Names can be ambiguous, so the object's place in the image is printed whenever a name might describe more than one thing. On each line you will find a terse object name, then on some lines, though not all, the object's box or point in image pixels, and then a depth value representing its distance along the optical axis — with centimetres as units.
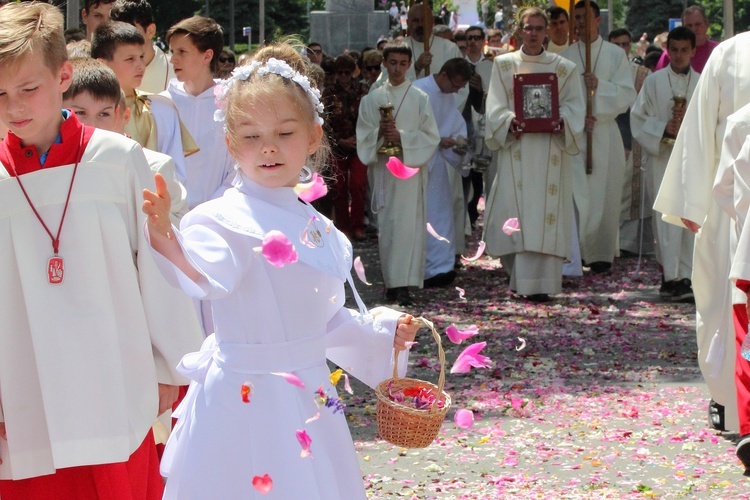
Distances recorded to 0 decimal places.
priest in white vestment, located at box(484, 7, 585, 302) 1722
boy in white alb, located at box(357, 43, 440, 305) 1723
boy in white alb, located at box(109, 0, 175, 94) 1180
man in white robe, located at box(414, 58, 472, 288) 1860
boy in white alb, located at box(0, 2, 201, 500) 561
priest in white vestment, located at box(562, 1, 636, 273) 1946
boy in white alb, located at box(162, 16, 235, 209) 1055
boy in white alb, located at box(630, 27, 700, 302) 1754
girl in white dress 536
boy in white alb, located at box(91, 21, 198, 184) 912
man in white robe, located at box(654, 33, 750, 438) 1009
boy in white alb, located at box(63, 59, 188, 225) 714
